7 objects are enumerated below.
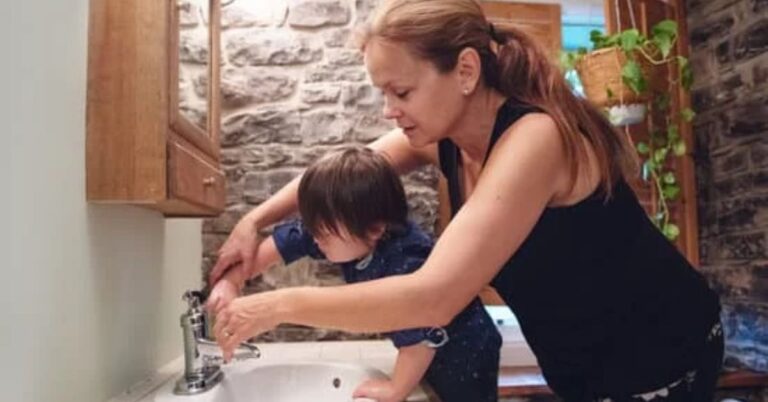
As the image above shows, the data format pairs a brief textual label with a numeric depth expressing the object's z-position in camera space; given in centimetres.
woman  81
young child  113
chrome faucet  112
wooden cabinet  92
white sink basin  122
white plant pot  202
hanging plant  196
